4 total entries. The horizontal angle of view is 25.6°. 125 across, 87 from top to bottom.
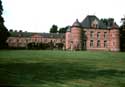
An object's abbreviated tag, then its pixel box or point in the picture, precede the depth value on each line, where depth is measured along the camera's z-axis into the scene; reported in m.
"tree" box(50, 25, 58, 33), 164.38
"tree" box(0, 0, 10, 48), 56.22
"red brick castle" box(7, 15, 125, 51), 71.62
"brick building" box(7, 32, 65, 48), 124.69
